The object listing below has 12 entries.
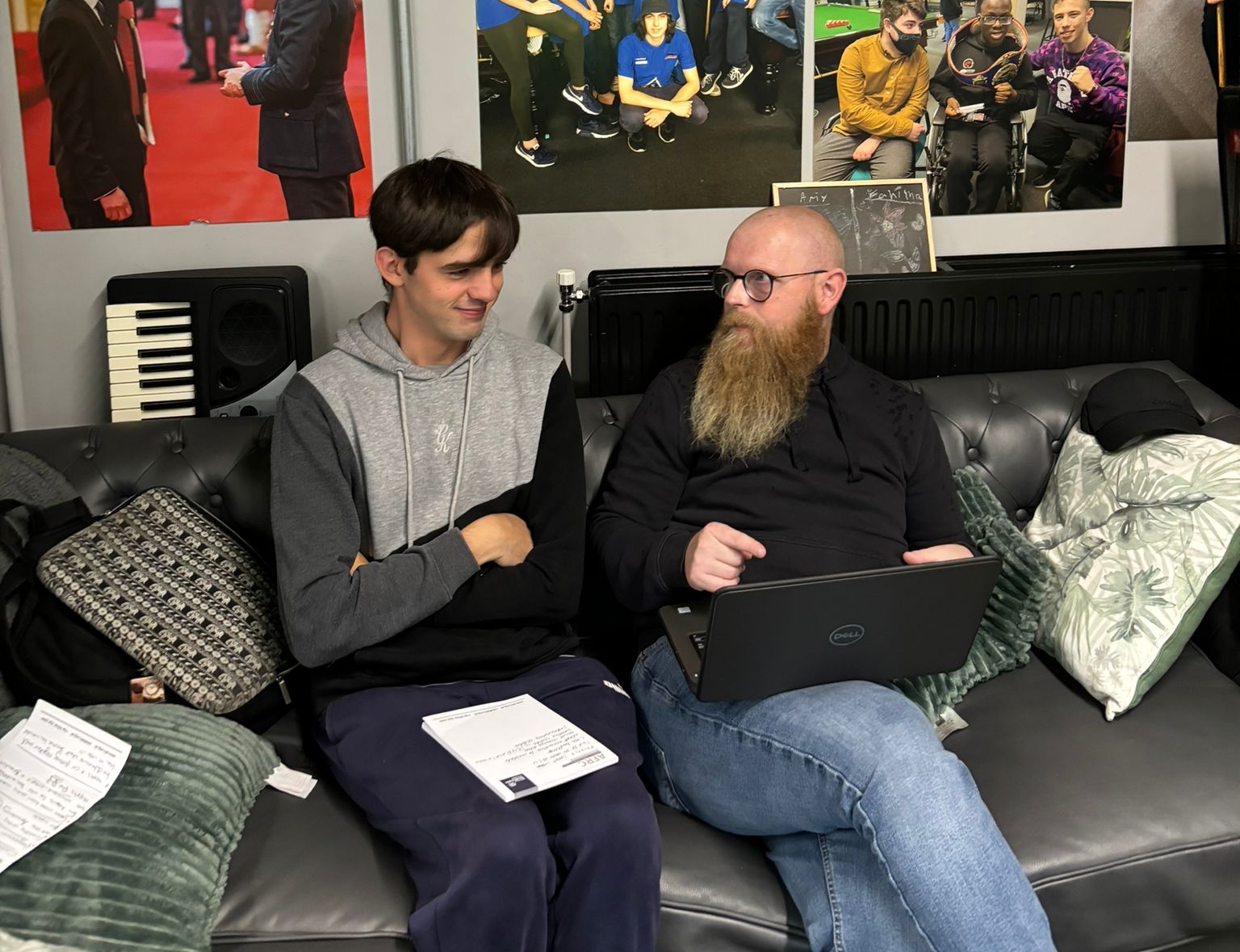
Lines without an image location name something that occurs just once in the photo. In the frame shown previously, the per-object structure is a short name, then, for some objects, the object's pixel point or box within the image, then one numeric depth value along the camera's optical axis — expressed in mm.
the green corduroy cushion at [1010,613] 2242
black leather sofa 1711
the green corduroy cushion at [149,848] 1545
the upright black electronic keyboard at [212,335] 2594
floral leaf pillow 2129
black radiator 2701
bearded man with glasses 1675
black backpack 1891
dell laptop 1688
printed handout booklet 1710
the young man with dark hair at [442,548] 1715
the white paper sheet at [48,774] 1631
